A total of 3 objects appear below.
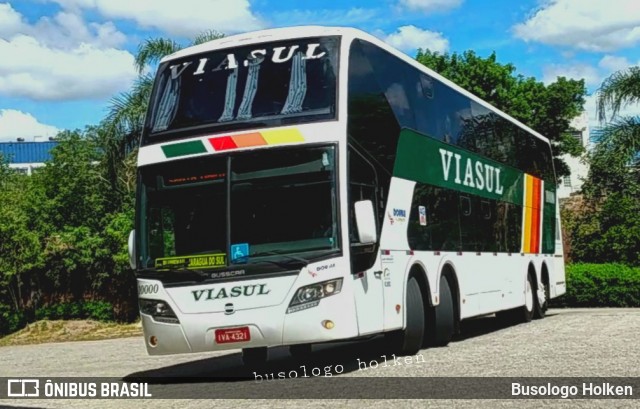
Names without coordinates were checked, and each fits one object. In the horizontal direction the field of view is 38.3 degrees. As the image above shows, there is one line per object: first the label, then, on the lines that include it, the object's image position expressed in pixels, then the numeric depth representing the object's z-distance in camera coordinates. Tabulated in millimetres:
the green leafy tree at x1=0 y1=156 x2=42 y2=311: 25766
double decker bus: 10555
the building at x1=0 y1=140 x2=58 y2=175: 99062
